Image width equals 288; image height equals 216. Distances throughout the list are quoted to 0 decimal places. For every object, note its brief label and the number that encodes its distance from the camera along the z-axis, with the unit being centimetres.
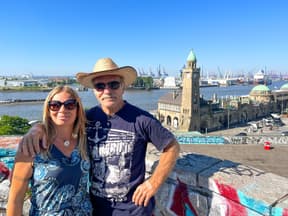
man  150
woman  136
